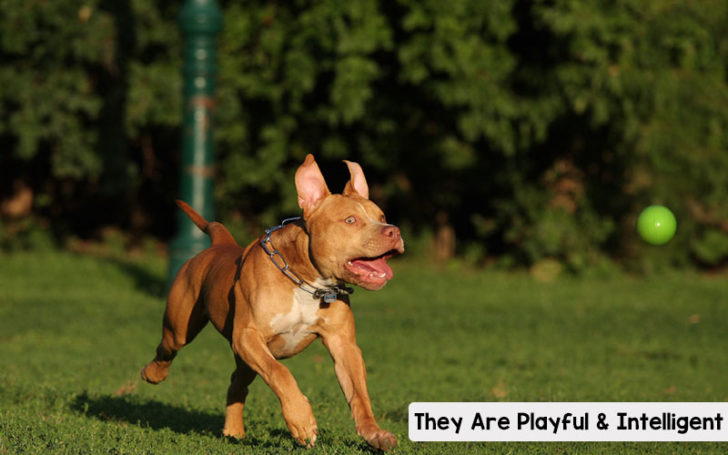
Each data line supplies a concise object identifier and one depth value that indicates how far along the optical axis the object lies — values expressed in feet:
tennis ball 57.62
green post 95.66
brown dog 37.76
